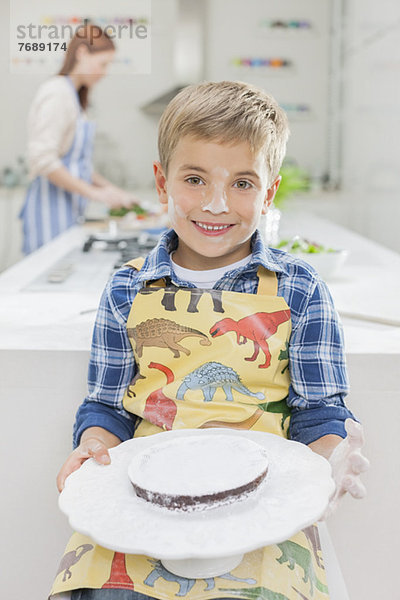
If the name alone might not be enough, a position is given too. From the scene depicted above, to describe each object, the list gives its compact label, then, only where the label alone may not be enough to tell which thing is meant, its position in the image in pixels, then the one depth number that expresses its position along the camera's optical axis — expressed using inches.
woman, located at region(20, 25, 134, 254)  116.2
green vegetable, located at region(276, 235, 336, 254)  65.2
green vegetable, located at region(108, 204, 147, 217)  117.8
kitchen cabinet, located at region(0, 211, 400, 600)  43.3
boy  38.4
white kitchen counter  45.0
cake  28.3
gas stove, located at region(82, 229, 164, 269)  80.7
